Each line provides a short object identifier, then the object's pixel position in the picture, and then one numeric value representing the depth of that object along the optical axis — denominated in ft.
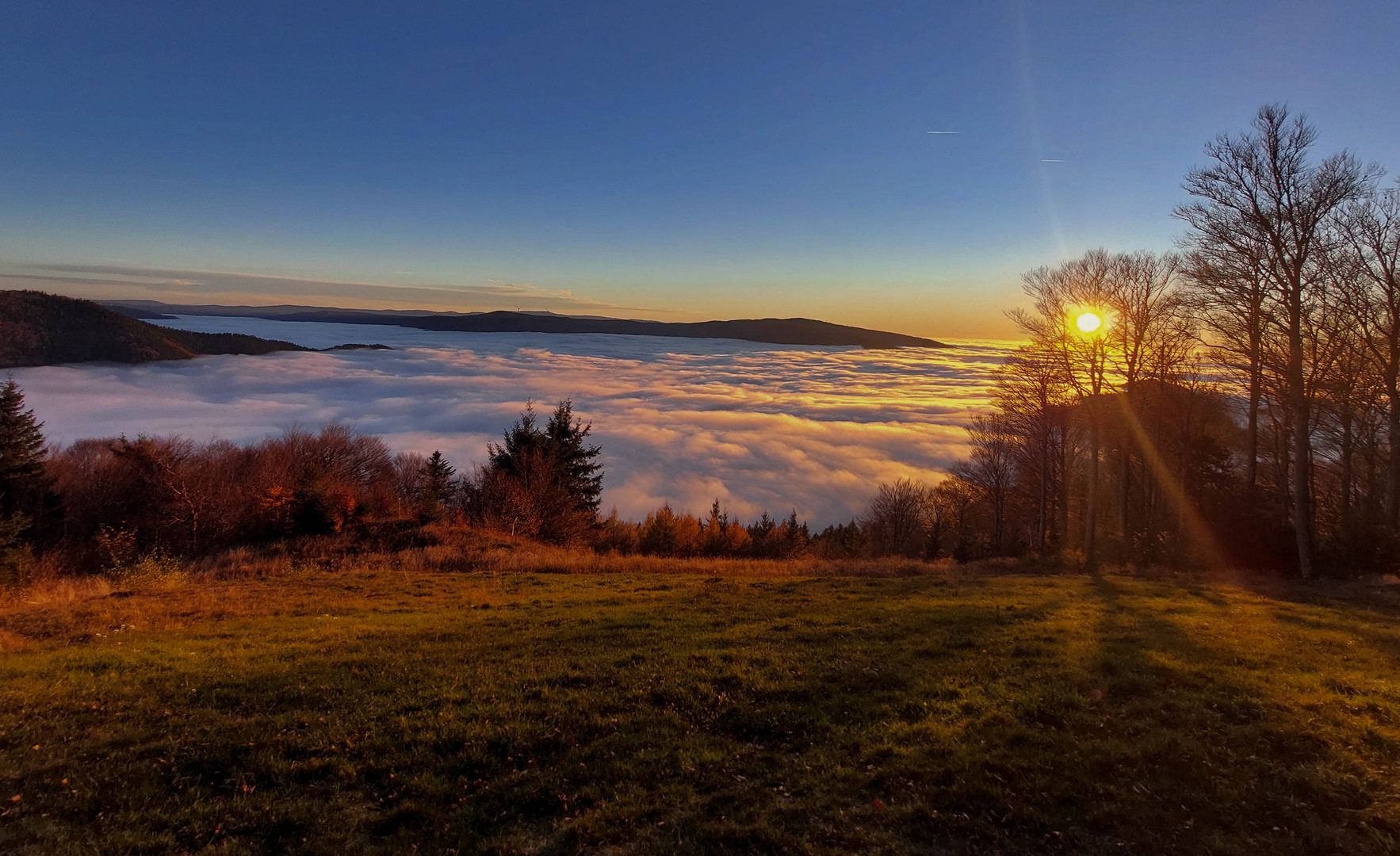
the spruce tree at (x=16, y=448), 118.62
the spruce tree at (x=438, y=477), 132.83
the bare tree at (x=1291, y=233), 57.82
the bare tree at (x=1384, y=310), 68.74
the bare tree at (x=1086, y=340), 73.61
